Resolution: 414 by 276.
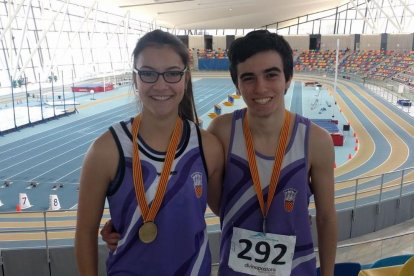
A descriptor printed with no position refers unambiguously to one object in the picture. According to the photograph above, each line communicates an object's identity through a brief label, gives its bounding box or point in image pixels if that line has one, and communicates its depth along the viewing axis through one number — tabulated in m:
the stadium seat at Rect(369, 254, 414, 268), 2.63
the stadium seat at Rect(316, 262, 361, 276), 2.57
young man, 1.88
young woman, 1.65
